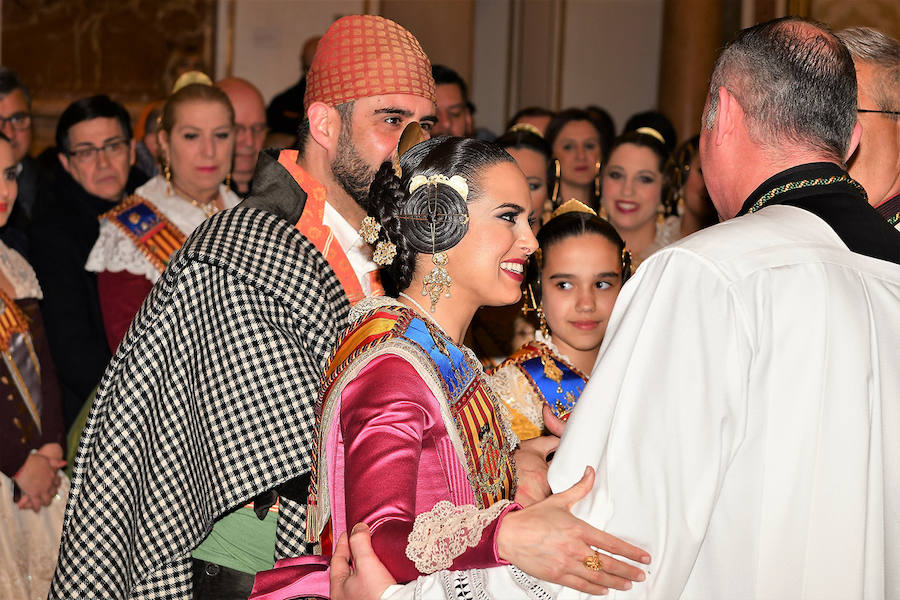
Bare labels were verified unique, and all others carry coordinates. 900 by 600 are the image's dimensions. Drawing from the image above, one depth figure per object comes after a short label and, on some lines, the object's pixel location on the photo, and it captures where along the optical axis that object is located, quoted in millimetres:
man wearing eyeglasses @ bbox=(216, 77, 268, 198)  5316
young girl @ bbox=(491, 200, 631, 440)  3254
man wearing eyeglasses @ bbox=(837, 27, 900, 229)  2520
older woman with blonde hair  3998
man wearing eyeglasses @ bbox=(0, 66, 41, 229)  4840
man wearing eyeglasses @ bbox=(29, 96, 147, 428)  4125
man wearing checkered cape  2275
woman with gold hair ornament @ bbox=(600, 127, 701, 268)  4676
